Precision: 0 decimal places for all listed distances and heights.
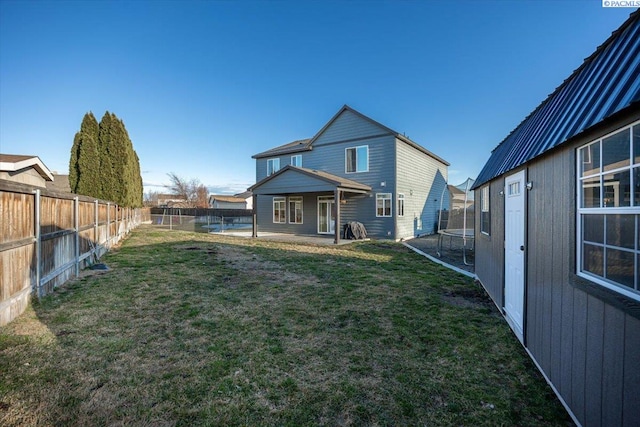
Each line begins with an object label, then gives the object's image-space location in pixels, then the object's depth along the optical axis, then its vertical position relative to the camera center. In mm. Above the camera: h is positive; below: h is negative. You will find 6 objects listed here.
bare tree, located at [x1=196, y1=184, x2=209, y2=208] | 58306 +3373
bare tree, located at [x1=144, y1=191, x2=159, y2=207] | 67538 +3948
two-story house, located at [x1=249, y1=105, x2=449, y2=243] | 15117 +1625
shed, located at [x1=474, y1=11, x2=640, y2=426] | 1765 -198
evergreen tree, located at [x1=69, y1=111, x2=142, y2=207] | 12727 +2389
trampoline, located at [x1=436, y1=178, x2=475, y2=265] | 10519 -466
